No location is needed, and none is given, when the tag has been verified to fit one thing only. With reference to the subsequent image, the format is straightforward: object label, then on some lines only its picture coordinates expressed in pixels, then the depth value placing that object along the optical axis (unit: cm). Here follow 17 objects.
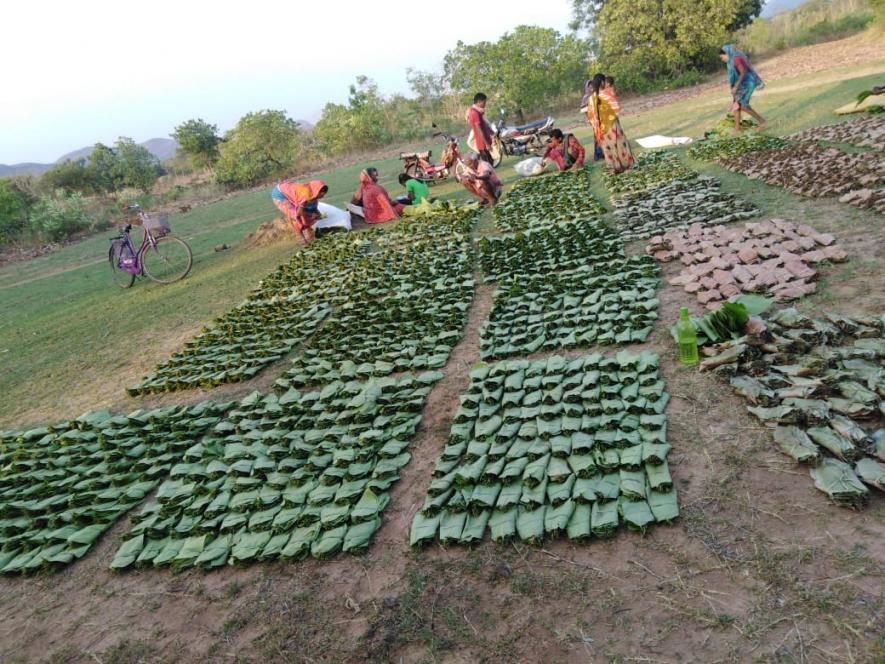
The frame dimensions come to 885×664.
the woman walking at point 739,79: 1034
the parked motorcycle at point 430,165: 1398
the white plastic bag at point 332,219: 1111
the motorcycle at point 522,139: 1506
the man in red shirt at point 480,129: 1162
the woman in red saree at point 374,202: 1123
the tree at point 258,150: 2966
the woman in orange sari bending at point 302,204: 1058
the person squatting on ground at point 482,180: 1037
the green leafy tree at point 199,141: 3347
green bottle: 371
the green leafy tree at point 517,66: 2639
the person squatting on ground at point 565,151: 1195
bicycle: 970
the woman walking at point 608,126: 1000
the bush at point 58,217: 1978
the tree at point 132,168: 3031
